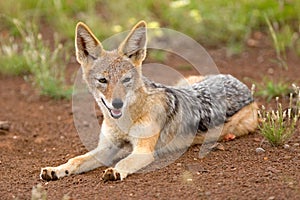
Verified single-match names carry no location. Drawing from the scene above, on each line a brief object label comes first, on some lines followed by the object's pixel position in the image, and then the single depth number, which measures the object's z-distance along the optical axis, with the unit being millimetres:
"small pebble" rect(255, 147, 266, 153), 10734
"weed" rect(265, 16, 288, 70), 15841
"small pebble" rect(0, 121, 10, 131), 13383
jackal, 10367
